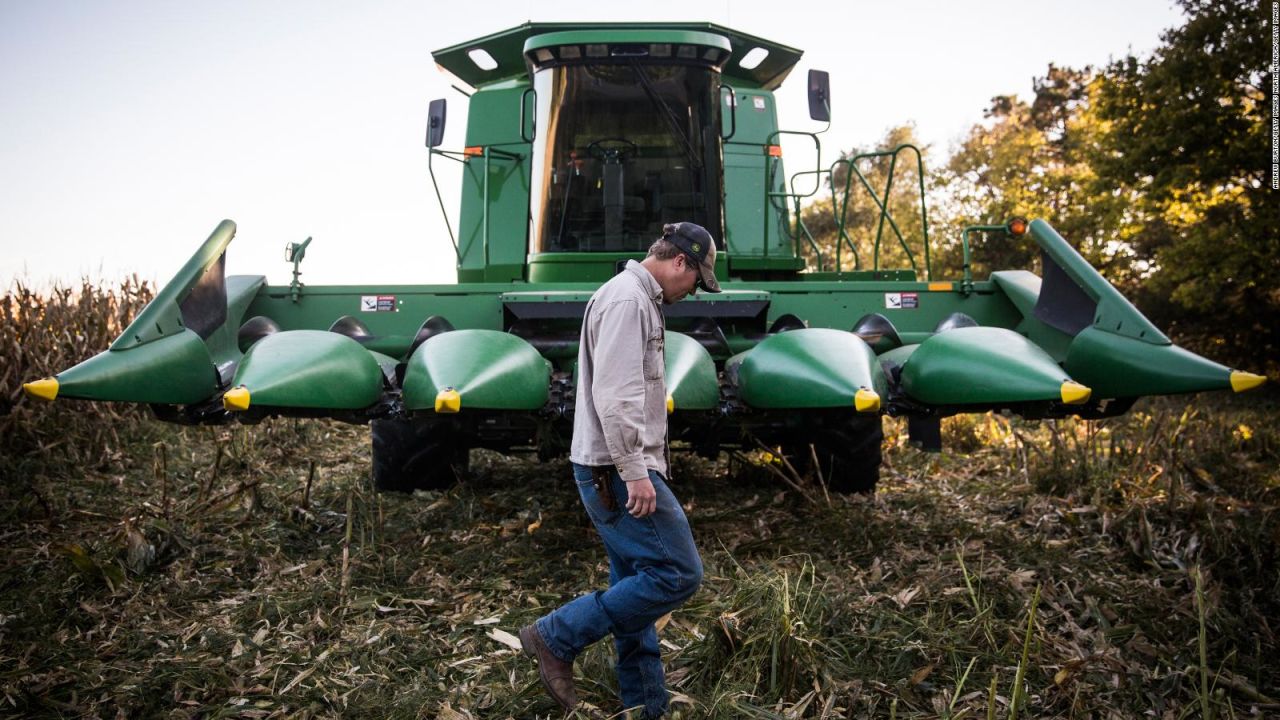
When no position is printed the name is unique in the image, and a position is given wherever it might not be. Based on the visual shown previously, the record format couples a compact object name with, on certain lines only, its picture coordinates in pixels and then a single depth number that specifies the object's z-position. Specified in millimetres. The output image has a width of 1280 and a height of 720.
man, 2791
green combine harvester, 4098
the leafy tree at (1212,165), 14461
